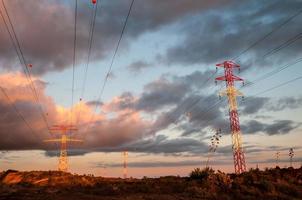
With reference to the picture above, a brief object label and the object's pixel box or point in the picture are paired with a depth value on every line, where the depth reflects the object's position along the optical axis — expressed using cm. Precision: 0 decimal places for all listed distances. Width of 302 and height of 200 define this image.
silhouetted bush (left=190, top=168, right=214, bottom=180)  3056
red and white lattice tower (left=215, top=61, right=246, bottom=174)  5128
